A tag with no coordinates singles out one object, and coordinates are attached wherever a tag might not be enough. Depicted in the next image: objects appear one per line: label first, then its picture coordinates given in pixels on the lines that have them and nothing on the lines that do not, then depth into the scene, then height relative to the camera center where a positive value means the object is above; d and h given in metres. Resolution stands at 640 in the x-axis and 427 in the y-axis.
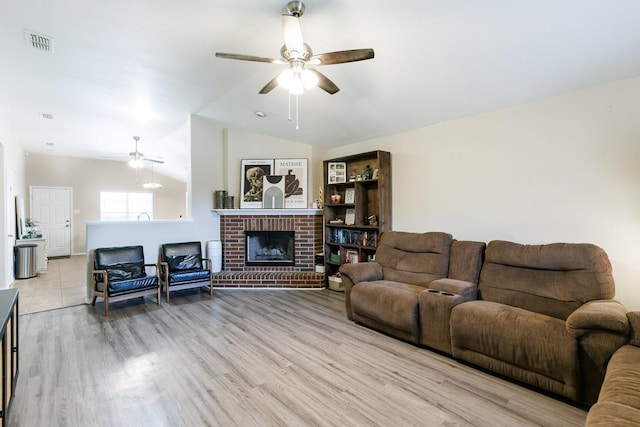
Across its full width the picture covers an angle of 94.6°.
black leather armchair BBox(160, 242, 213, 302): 4.23 -0.83
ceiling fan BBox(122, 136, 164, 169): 6.19 +1.12
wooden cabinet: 1.57 -0.79
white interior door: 7.77 -0.02
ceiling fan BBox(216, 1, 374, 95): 2.15 +1.20
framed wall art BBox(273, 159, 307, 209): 5.36 +0.55
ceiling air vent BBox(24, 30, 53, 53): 2.66 +1.61
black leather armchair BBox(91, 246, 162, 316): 3.72 -0.83
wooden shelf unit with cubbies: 4.34 +0.09
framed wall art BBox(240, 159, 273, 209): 5.39 +0.52
